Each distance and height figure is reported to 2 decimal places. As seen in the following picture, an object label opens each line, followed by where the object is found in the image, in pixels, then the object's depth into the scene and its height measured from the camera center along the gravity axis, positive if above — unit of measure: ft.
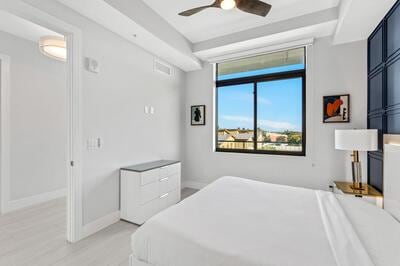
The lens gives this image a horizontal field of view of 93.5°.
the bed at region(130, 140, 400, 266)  3.21 -2.09
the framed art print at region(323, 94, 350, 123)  9.31 +1.21
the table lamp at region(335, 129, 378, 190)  7.28 -0.41
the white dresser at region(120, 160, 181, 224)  8.50 -2.81
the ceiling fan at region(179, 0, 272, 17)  6.44 +4.46
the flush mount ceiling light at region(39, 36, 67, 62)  8.42 +3.92
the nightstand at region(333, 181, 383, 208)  7.27 -2.45
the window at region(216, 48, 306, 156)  10.86 +1.79
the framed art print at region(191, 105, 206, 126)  13.24 +1.22
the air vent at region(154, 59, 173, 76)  11.34 +4.08
